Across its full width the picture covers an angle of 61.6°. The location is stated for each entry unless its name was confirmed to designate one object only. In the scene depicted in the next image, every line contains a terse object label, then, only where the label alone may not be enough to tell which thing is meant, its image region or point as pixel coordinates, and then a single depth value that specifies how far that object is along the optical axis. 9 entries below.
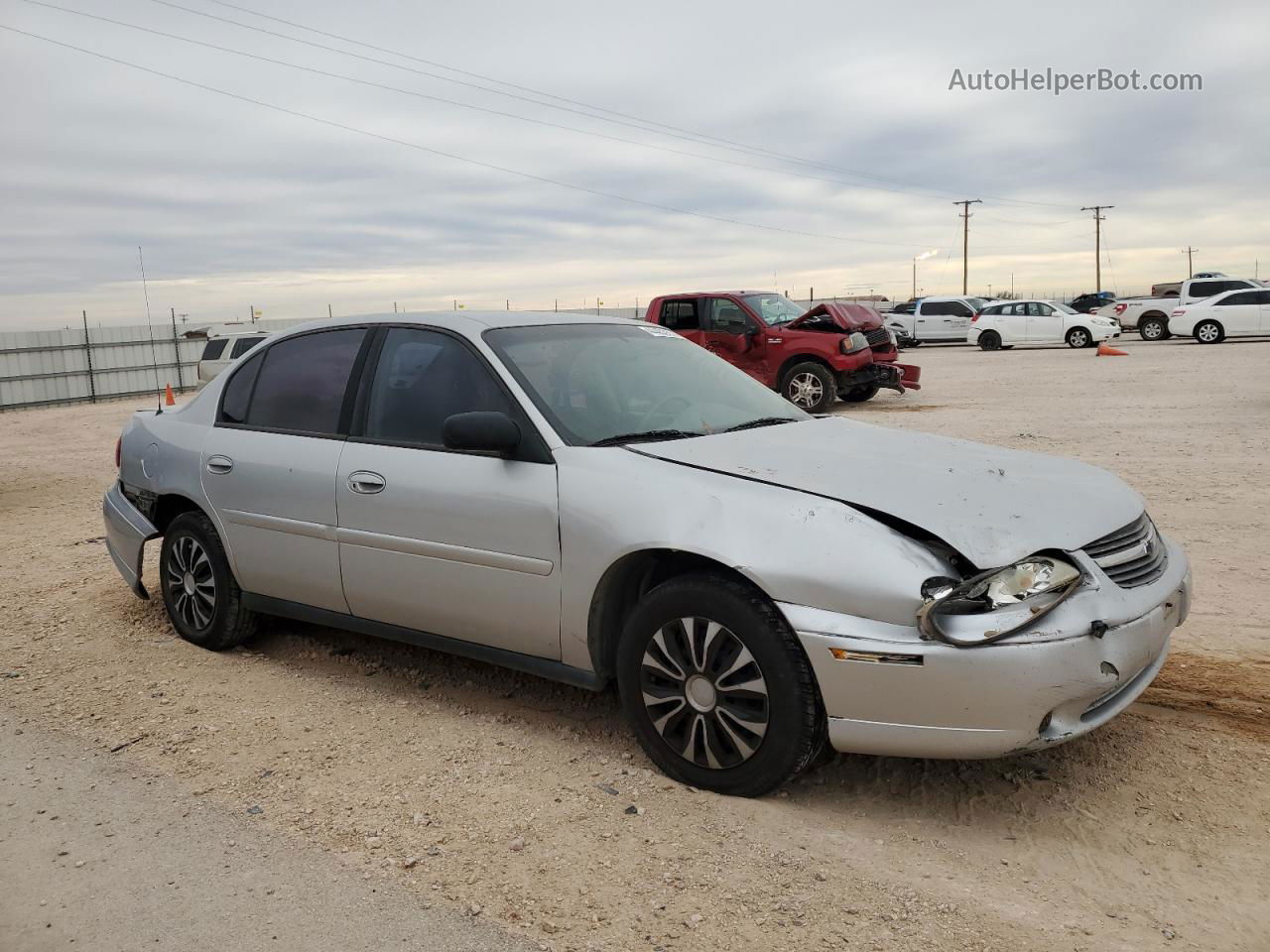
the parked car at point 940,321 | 37.22
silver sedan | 3.09
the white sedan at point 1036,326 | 31.28
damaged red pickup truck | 16.42
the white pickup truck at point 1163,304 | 33.41
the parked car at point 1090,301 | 45.41
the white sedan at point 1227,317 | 29.56
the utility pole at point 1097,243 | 82.81
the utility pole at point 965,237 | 75.44
